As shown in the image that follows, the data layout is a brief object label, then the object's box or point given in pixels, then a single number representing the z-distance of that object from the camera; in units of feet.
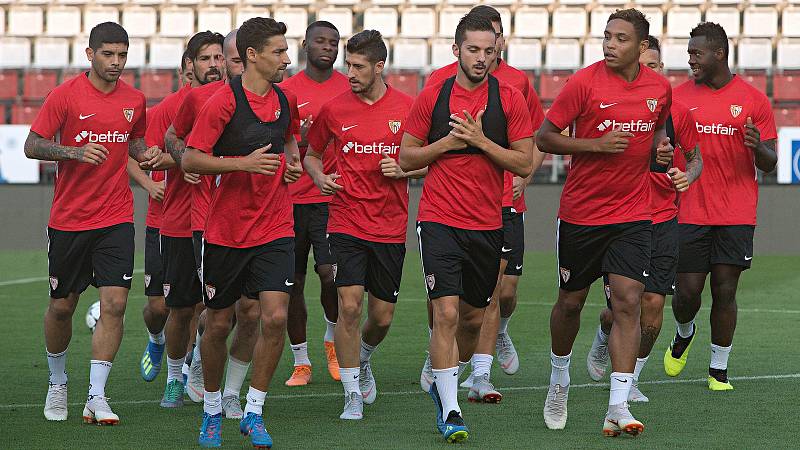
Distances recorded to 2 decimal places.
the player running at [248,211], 43.62
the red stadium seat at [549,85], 142.82
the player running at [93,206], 48.96
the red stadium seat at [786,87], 142.20
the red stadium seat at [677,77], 140.87
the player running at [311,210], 59.16
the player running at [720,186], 57.16
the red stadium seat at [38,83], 149.19
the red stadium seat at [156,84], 144.56
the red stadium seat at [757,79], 141.08
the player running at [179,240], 53.62
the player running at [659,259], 52.65
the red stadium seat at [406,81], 141.69
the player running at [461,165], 44.86
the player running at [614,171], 45.60
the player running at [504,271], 53.98
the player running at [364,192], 50.98
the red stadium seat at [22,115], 144.05
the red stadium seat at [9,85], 149.59
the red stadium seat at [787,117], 138.00
